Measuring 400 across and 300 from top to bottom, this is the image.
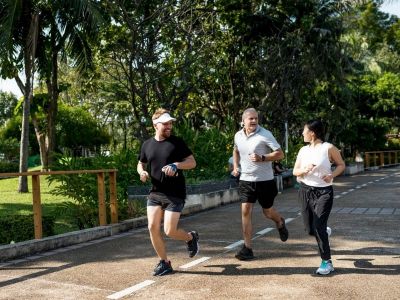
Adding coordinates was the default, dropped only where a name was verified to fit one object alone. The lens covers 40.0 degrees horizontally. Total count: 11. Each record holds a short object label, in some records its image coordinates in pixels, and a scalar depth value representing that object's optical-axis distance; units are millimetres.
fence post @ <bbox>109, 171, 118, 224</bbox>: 9325
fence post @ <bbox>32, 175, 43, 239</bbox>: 7617
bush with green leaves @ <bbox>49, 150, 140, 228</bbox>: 9742
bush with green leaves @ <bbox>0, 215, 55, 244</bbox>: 8375
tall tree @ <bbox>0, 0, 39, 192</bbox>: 17688
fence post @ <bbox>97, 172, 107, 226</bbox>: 8992
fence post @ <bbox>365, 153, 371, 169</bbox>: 33125
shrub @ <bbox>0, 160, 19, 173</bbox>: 36938
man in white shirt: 6516
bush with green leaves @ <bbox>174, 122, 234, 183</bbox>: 14820
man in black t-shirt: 5918
